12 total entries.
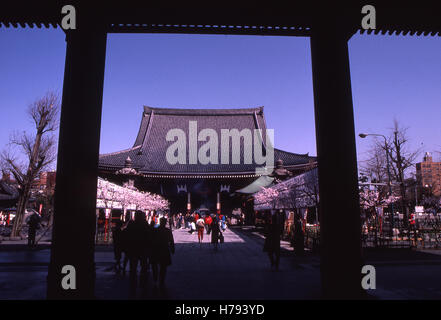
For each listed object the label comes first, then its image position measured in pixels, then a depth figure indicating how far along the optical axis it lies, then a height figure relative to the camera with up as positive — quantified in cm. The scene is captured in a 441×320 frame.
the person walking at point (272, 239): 933 -95
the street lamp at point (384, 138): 2147 +574
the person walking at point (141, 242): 717 -77
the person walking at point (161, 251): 703 -97
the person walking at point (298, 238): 1211 -117
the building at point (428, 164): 10838 +1610
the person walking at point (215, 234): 1407 -117
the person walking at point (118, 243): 873 -96
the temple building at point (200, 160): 3033 +543
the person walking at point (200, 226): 1702 -94
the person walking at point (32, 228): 1516 -88
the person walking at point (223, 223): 2559 -120
